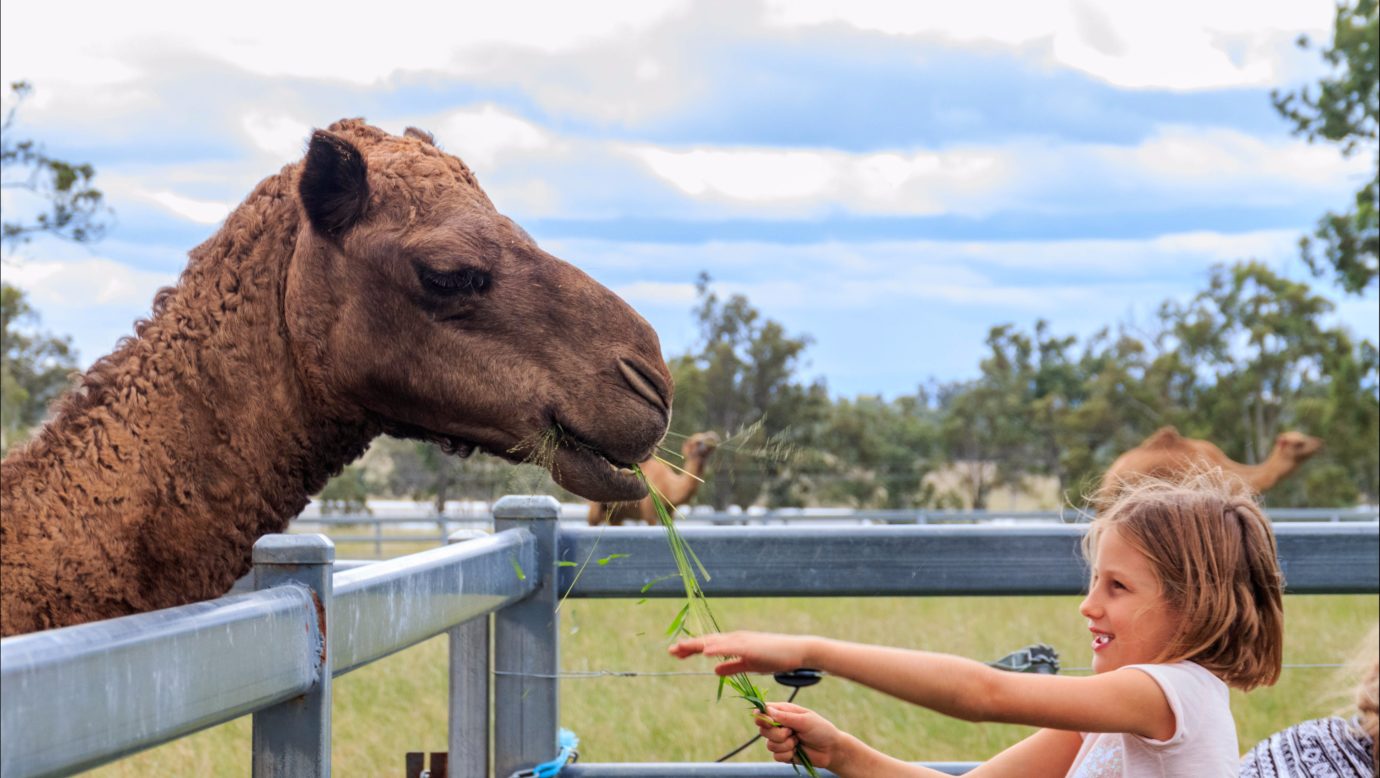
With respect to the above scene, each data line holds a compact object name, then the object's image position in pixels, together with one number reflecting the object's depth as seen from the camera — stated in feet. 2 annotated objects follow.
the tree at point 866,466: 139.95
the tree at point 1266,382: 122.83
